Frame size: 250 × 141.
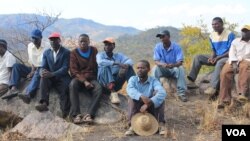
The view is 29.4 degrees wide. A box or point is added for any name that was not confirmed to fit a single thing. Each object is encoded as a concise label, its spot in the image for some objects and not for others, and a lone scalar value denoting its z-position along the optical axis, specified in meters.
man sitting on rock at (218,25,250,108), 9.11
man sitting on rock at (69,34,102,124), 8.91
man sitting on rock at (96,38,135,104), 9.27
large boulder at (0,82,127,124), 9.20
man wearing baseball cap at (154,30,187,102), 10.12
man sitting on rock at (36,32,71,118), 9.13
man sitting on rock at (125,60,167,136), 7.74
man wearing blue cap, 9.67
